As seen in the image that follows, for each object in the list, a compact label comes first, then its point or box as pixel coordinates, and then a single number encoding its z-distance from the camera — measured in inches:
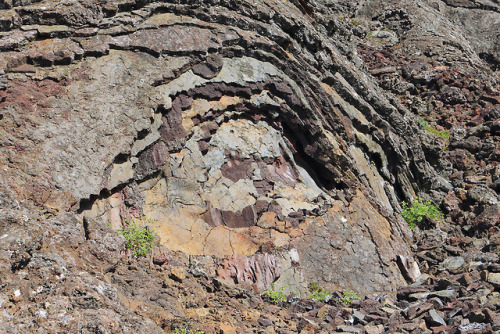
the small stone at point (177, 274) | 239.6
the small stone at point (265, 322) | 231.2
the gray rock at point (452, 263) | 357.6
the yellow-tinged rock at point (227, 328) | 211.6
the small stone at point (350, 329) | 244.0
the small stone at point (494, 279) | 298.4
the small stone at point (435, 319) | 256.5
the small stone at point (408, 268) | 356.8
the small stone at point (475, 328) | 234.1
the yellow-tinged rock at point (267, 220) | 321.1
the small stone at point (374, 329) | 247.8
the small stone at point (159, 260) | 252.5
